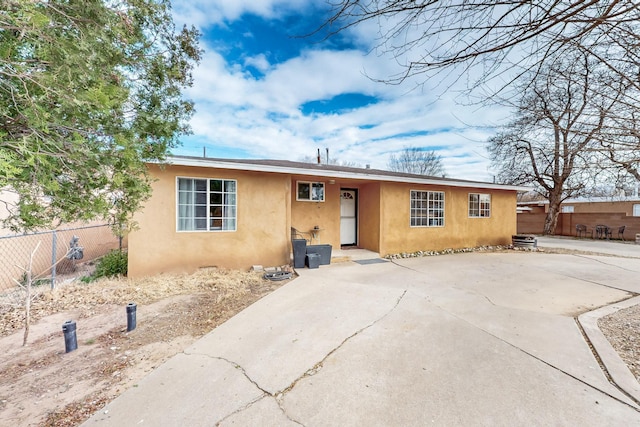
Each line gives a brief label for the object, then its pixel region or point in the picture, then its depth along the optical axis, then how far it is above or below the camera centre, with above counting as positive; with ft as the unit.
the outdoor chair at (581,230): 51.36 -3.05
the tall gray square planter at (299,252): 22.38 -3.33
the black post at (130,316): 11.21 -4.46
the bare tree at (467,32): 7.39 +5.59
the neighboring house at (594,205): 58.13 +2.44
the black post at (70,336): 9.51 -4.58
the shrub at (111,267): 19.99 -4.29
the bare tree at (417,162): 95.25 +19.85
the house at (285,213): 19.71 +0.02
